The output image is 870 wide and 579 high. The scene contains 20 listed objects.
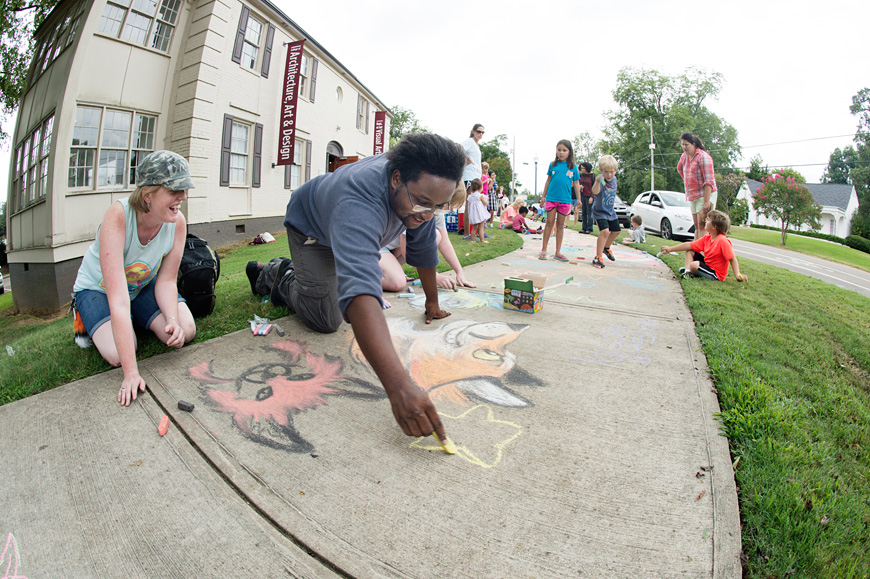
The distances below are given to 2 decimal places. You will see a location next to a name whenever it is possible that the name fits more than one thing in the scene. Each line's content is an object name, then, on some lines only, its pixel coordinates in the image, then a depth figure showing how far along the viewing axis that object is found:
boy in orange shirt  5.06
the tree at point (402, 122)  51.19
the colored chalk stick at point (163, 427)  1.85
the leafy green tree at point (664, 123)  38.25
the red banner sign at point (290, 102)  12.74
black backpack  3.04
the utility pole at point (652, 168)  36.00
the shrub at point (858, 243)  22.70
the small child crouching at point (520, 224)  11.14
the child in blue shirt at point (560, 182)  5.99
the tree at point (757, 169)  40.19
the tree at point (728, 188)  30.36
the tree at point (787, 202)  18.14
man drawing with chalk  1.49
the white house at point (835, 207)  39.78
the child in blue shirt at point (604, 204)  5.95
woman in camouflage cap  2.15
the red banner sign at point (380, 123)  21.77
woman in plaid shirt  6.08
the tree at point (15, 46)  11.74
